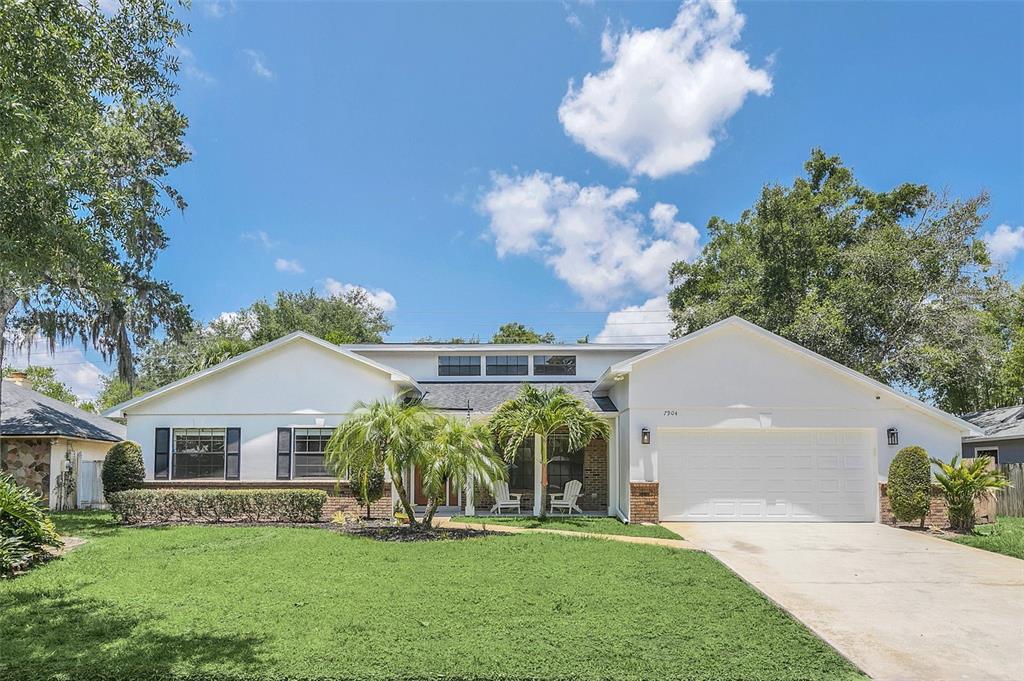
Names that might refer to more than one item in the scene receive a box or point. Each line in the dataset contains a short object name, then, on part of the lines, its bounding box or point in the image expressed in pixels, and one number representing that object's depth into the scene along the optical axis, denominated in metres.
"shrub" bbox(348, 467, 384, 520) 15.49
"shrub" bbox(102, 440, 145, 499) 16.14
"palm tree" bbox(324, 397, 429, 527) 13.34
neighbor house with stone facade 18.78
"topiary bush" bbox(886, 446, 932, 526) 14.93
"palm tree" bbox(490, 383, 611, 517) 15.52
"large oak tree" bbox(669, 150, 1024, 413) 22.81
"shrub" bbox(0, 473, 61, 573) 9.84
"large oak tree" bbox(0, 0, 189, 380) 7.67
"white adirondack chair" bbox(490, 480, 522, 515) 17.42
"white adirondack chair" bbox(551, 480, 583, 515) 17.47
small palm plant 14.46
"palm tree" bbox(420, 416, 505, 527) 13.23
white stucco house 16.08
